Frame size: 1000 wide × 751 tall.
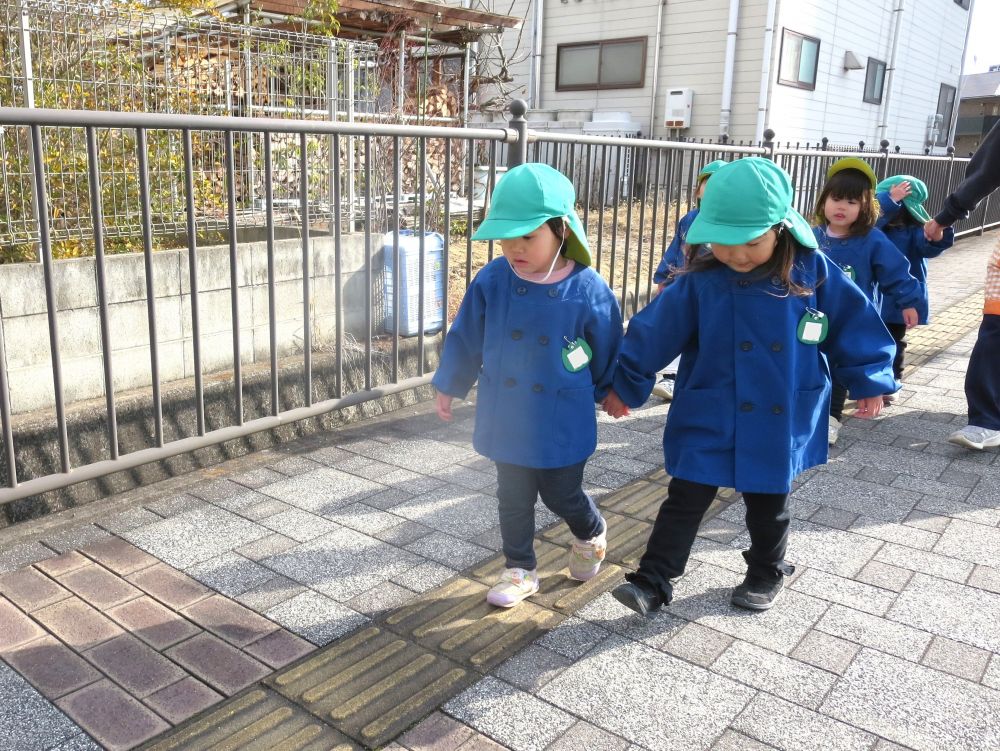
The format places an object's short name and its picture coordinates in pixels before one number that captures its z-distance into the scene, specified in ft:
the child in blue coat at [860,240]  13.94
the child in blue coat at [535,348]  8.32
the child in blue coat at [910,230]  16.05
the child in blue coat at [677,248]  14.94
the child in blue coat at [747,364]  8.38
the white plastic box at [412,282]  18.10
